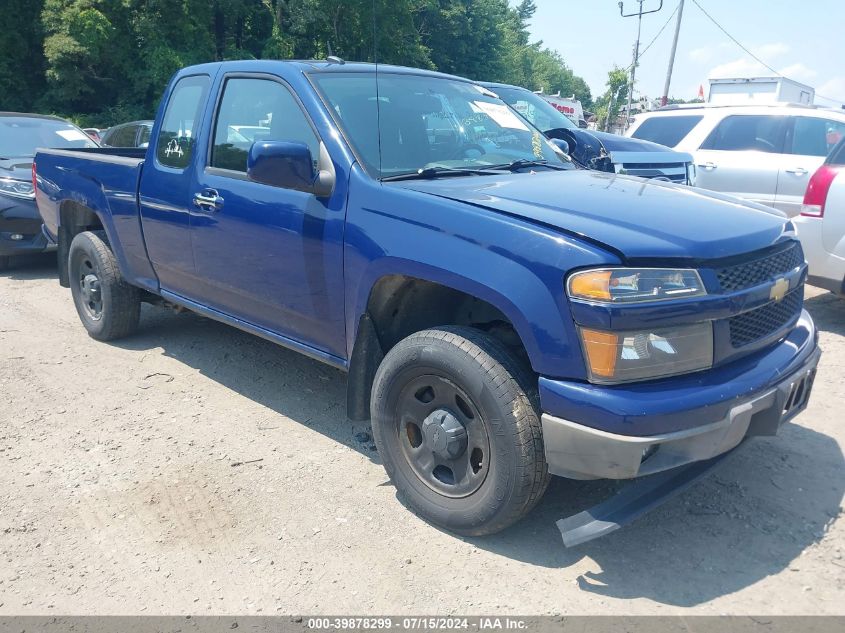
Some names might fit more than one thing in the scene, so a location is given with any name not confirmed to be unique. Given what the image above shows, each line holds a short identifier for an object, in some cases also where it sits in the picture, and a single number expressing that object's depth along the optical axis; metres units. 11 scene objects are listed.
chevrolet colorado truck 2.56
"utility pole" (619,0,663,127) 36.67
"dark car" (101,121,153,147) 10.55
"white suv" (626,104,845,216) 7.75
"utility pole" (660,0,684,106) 30.66
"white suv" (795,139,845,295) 5.56
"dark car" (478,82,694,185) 6.64
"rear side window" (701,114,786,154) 8.00
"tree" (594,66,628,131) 56.97
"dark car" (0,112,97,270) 7.73
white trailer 19.53
